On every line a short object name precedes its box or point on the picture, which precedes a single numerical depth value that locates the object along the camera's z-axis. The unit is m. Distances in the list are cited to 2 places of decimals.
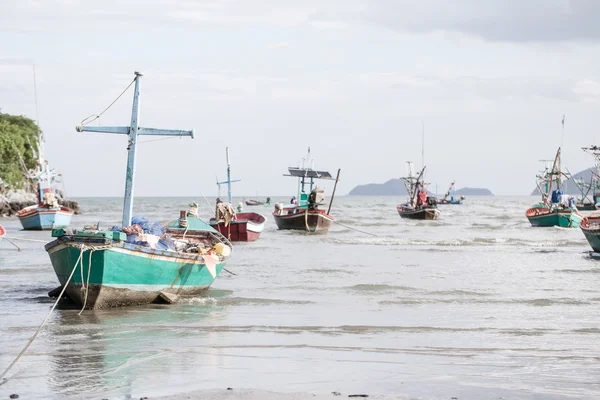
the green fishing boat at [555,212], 55.50
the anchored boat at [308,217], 49.88
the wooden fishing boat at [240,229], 39.84
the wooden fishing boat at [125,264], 15.86
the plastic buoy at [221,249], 20.17
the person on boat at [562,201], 56.82
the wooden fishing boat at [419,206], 75.25
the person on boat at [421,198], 77.50
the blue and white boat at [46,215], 51.78
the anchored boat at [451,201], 154.88
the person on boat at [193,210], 27.94
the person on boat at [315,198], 49.56
